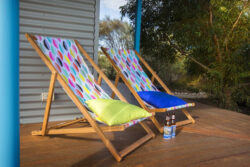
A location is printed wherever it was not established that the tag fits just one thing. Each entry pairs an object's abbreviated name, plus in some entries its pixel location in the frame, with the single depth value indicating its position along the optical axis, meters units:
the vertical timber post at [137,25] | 3.95
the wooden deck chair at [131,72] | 2.86
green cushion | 2.01
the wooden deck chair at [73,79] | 2.07
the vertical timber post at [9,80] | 0.87
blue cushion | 2.74
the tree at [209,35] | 4.73
